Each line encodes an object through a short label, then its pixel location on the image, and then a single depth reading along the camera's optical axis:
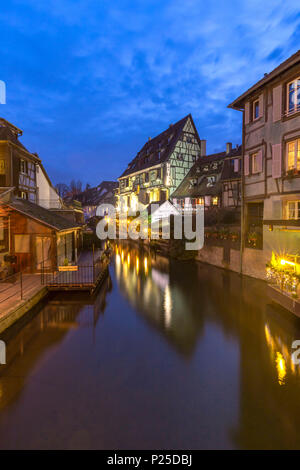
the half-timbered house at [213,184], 27.34
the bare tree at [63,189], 90.61
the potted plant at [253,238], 16.09
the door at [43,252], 15.11
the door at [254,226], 16.03
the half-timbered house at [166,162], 37.06
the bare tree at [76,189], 89.19
